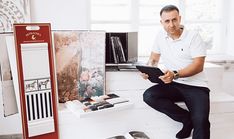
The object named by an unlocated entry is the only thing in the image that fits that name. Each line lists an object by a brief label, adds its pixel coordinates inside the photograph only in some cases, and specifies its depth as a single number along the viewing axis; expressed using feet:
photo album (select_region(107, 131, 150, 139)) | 7.03
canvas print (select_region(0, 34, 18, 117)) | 5.84
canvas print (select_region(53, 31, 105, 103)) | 7.02
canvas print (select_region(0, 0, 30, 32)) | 9.57
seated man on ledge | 6.59
